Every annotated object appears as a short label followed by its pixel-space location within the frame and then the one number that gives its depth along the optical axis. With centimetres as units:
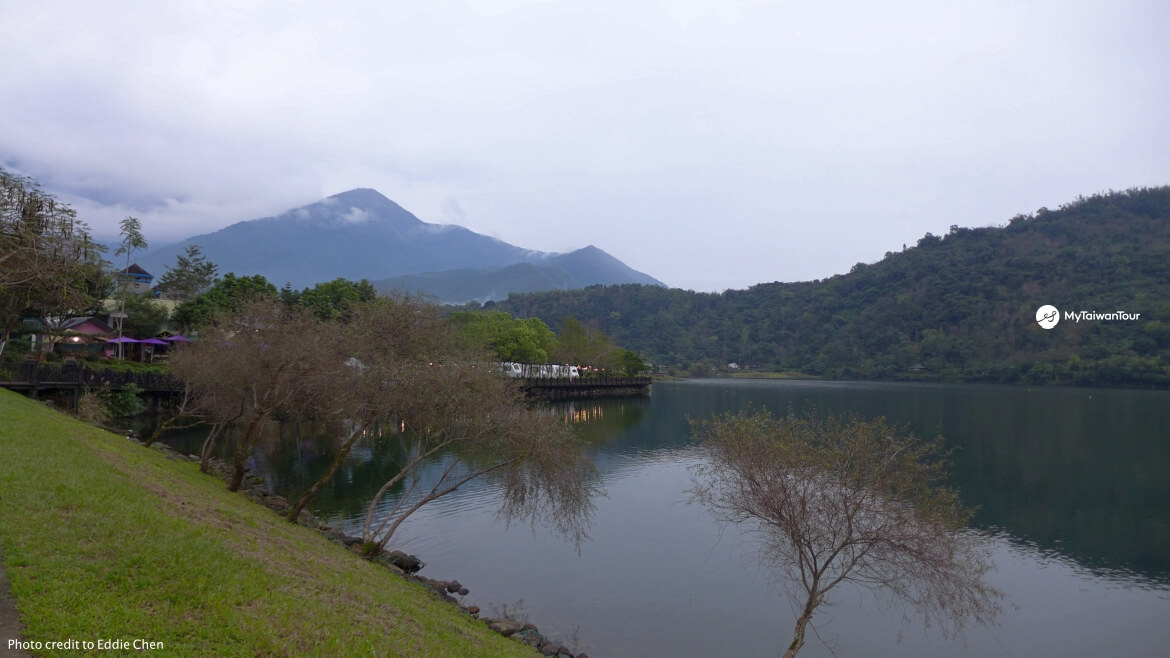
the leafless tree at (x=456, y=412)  1784
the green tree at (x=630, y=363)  11600
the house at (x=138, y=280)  6665
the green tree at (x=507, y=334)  8631
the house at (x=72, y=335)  4790
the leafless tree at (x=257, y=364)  2147
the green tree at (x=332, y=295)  6078
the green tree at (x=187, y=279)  8012
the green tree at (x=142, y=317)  6012
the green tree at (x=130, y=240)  6060
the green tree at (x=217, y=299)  5707
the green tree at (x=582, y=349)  11106
